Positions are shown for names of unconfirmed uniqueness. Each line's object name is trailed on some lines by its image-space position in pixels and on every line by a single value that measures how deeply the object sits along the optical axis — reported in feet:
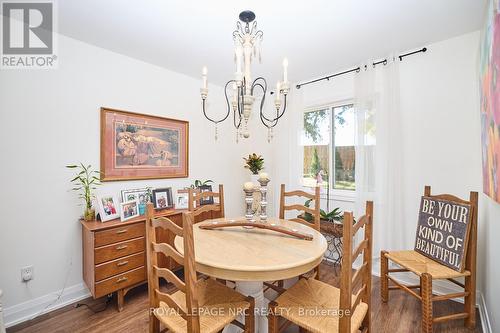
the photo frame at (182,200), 8.77
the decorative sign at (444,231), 6.03
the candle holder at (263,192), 5.83
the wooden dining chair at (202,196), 7.33
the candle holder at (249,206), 6.00
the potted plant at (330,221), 8.48
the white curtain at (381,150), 8.10
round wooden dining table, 3.87
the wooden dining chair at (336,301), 3.55
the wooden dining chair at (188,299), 3.60
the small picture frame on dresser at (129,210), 7.19
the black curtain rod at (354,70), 7.88
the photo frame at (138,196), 7.75
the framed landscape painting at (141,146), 7.86
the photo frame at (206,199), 9.71
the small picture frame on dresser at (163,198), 8.54
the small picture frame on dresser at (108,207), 7.00
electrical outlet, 6.36
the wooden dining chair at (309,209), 6.78
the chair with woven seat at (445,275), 5.57
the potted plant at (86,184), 7.05
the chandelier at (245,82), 4.90
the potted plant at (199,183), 10.04
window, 9.94
